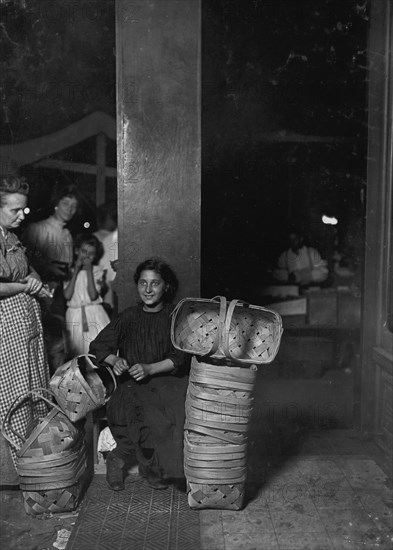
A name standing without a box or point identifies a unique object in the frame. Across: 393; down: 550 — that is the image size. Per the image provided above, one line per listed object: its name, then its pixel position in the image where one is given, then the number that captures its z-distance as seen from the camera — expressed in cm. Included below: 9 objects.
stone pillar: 475
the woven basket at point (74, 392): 428
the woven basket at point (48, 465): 417
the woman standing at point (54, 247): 632
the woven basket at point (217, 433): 411
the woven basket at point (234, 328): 432
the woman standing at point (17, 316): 450
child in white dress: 605
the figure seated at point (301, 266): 897
